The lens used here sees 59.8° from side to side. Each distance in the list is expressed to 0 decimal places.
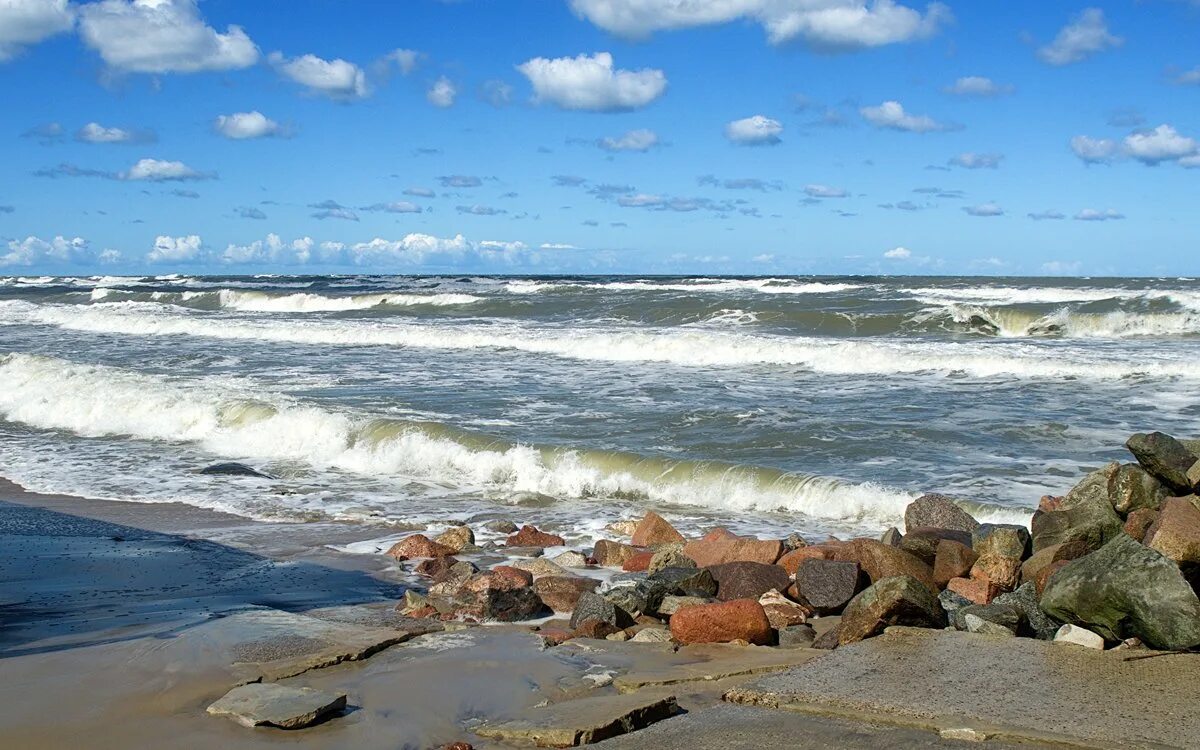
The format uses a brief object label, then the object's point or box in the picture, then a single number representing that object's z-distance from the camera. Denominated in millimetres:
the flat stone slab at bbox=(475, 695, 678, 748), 3930
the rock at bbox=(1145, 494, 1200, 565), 5031
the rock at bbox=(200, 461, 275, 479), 11469
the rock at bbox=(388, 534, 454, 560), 7957
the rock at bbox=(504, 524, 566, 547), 8516
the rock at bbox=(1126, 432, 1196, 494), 6418
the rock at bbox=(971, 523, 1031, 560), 6316
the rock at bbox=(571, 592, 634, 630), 5910
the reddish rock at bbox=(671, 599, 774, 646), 5520
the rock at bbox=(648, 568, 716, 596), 6590
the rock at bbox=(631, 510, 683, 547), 8281
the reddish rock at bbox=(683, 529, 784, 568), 7207
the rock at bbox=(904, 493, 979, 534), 7480
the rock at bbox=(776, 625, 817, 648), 5641
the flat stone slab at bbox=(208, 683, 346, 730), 4145
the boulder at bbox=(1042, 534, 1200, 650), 4500
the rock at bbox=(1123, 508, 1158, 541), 5980
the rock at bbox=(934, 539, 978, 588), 6406
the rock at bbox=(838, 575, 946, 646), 5250
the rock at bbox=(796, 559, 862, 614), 6262
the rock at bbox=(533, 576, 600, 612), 6594
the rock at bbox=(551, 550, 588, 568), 7879
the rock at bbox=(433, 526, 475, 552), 8297
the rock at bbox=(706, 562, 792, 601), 6602
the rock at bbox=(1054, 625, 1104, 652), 4770
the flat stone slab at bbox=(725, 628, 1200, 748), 3746
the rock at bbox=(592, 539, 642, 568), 7836
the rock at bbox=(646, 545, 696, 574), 7225
